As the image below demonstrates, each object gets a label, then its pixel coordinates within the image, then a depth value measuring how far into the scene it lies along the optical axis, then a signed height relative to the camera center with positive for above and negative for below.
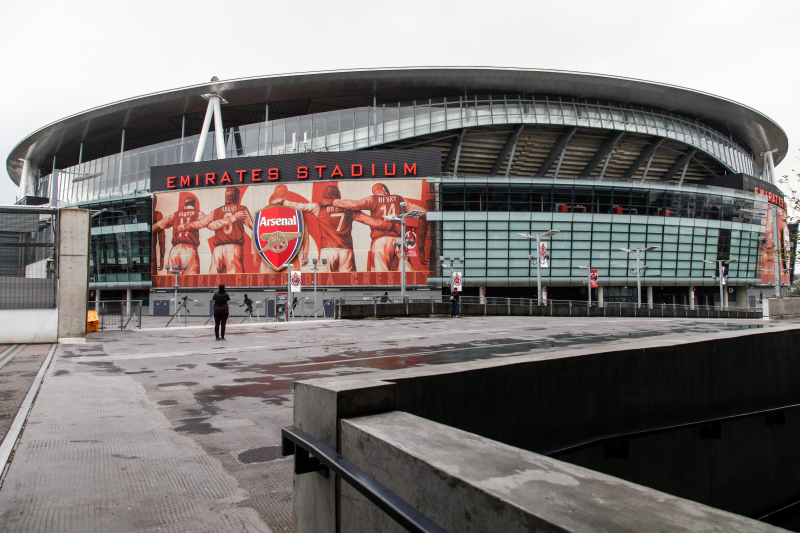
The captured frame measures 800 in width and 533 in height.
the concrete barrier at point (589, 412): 1.99 -1.26
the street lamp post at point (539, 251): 42.30 +1.71
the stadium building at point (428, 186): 50.78 +8.84
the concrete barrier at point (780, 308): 26.12 -1.81
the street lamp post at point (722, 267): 56.28 +0.54
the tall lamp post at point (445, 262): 45.08 +0.81
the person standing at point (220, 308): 16.84 -1.39
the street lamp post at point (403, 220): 36.99 +3.57
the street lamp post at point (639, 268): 50.29 +0.32
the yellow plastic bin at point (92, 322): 20.91 -2.31
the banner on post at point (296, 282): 32.62 -0.91
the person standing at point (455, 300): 32.00 -1.91
